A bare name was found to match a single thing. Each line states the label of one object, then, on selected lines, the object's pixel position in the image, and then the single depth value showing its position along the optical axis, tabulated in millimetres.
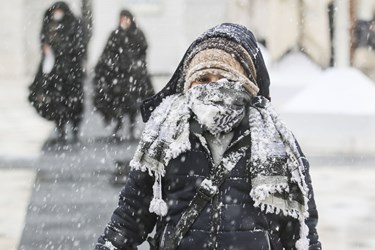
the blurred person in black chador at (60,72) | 18002
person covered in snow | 4371
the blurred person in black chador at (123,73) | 17814
